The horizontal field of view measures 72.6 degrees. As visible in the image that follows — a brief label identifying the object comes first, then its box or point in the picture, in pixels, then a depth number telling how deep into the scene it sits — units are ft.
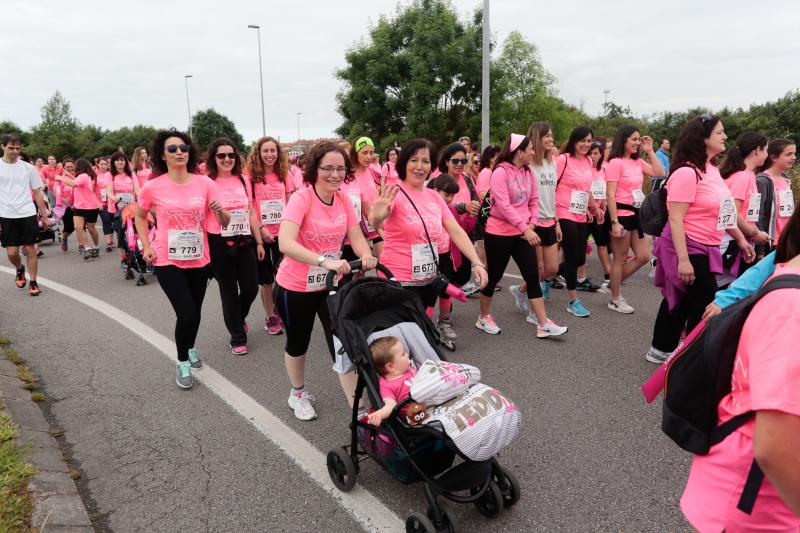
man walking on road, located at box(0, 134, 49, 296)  23.57
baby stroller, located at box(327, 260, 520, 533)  8.10
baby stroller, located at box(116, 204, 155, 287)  26.66
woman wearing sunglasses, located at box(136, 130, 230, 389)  14.21
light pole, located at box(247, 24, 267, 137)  122.21
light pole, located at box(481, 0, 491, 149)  47.65
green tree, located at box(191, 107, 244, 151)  252.21
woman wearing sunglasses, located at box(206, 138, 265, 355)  17.13
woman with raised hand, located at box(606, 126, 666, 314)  20.44
